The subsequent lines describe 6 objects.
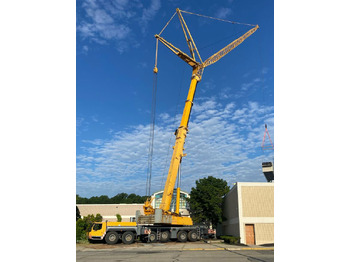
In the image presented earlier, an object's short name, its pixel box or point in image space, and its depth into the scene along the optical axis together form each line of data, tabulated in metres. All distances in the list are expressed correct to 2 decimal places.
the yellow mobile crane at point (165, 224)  20.76
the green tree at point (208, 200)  36.03
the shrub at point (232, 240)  22.53
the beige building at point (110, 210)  48.03
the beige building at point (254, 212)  23.58
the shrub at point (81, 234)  23.72
